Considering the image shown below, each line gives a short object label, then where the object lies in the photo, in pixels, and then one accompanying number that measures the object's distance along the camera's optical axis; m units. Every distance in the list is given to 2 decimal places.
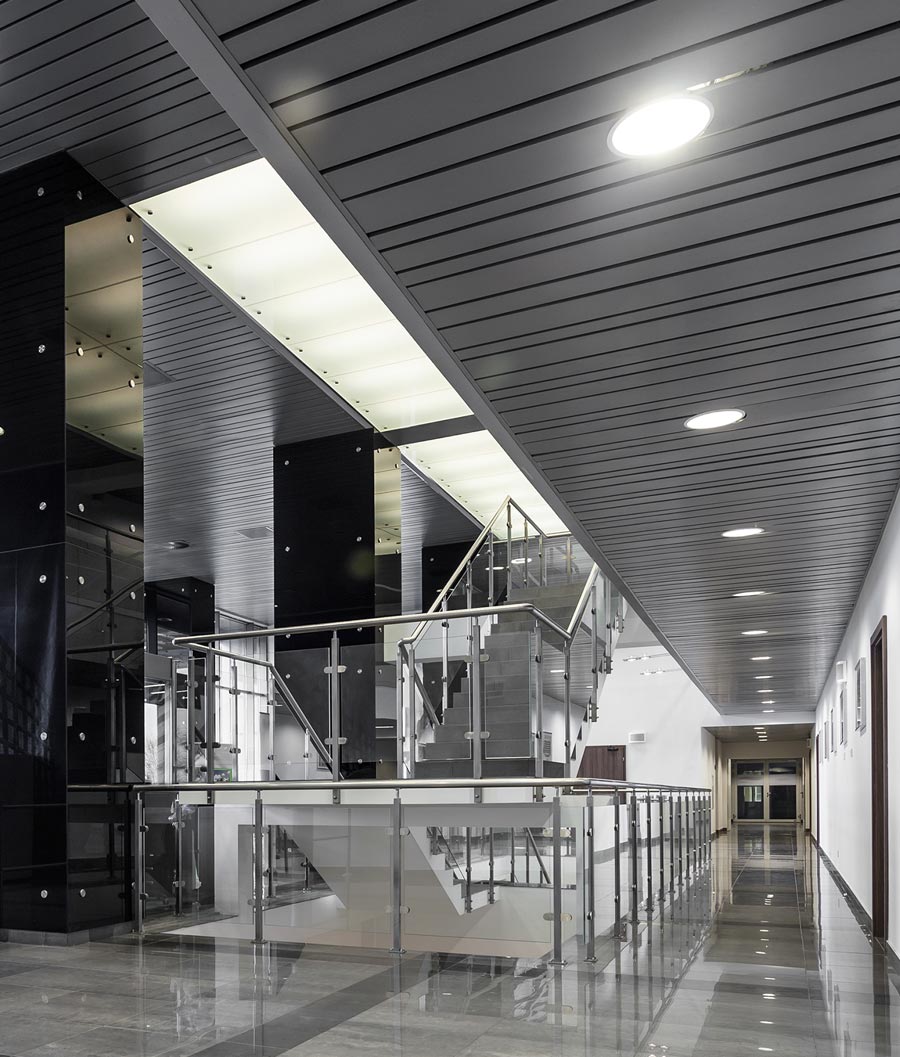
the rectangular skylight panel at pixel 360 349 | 8.89
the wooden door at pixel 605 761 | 25.73
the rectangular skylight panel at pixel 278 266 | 7.41
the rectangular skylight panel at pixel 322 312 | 8.12
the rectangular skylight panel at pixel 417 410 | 10.39
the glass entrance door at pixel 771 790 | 43.81
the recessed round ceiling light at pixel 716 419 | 4.89
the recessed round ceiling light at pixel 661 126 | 2.71
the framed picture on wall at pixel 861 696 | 8.79
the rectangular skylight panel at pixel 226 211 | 6.70
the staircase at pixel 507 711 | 6.77
